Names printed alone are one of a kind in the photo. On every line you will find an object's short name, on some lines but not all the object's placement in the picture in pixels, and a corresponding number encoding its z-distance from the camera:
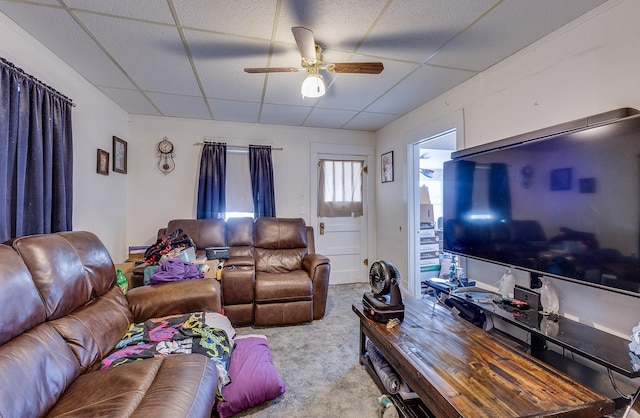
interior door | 4.27
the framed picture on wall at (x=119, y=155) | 3.21
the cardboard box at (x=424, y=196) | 4.71
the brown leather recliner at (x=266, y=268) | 2.75
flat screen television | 1.36
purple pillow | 1.56
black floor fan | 1.81
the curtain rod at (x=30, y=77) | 1.70
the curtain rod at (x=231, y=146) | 3.80
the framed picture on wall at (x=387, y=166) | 3.94
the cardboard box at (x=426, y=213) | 4.50
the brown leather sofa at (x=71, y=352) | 1.00
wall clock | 3.68
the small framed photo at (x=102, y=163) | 2.85
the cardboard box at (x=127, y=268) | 2.80
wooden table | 1.02
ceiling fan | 1.88
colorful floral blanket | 1.41
